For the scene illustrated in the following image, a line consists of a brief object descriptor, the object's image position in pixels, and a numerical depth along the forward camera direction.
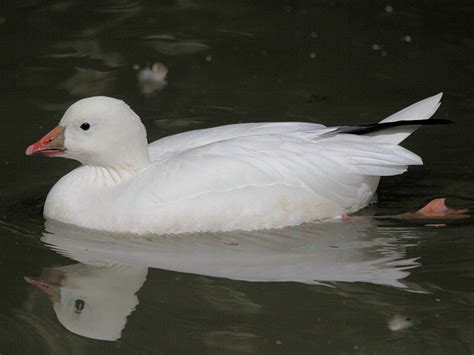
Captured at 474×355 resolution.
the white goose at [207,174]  16.89
